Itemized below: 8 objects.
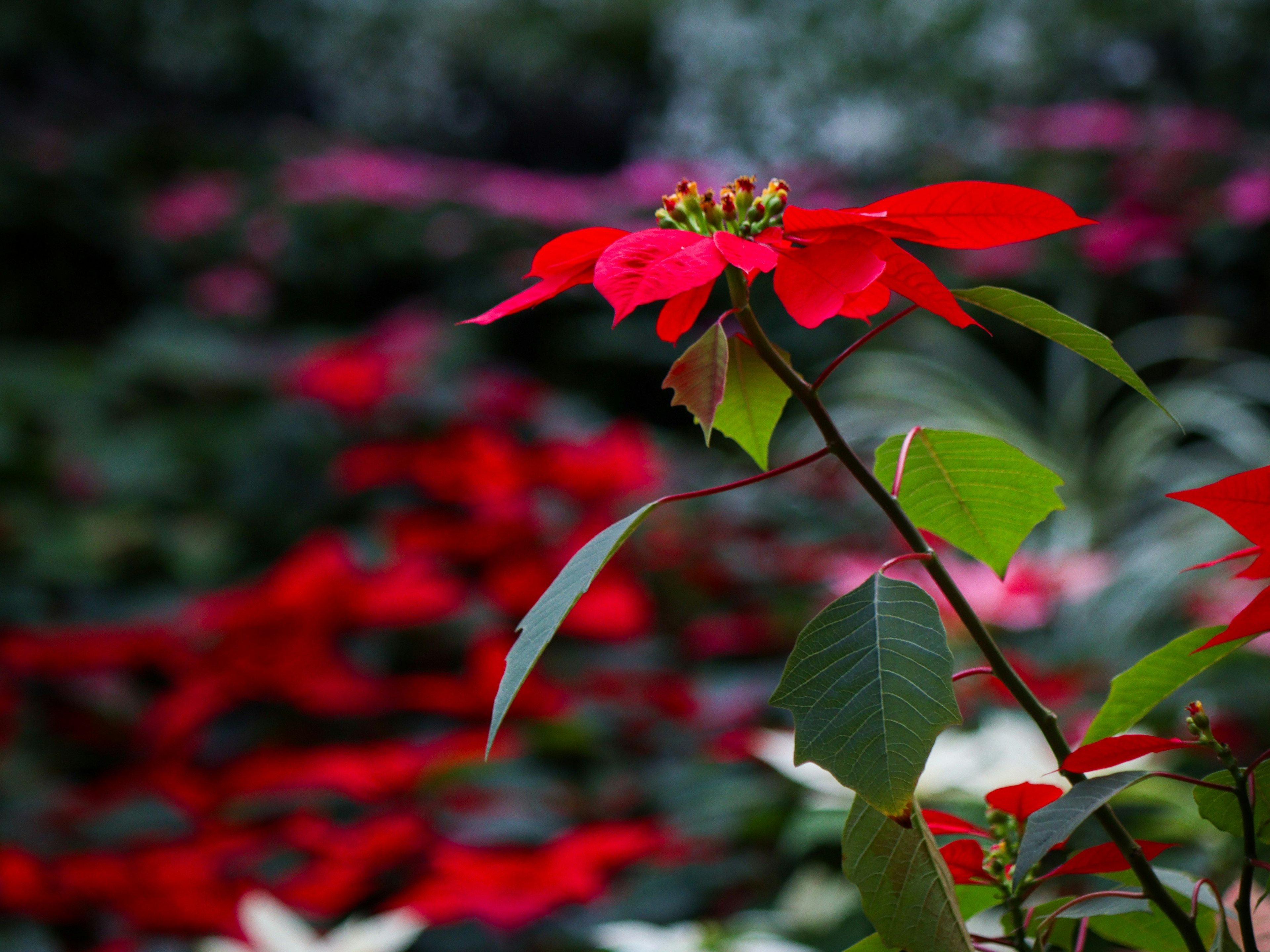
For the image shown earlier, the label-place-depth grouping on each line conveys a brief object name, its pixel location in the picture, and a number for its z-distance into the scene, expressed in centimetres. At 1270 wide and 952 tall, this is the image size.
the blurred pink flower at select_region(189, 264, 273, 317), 928
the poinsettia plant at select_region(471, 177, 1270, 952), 167
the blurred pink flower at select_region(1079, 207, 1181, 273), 900
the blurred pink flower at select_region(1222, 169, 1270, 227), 839
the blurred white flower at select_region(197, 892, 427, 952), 237
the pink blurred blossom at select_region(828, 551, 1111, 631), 405
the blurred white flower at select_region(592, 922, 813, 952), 209
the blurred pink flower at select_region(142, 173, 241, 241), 1035
